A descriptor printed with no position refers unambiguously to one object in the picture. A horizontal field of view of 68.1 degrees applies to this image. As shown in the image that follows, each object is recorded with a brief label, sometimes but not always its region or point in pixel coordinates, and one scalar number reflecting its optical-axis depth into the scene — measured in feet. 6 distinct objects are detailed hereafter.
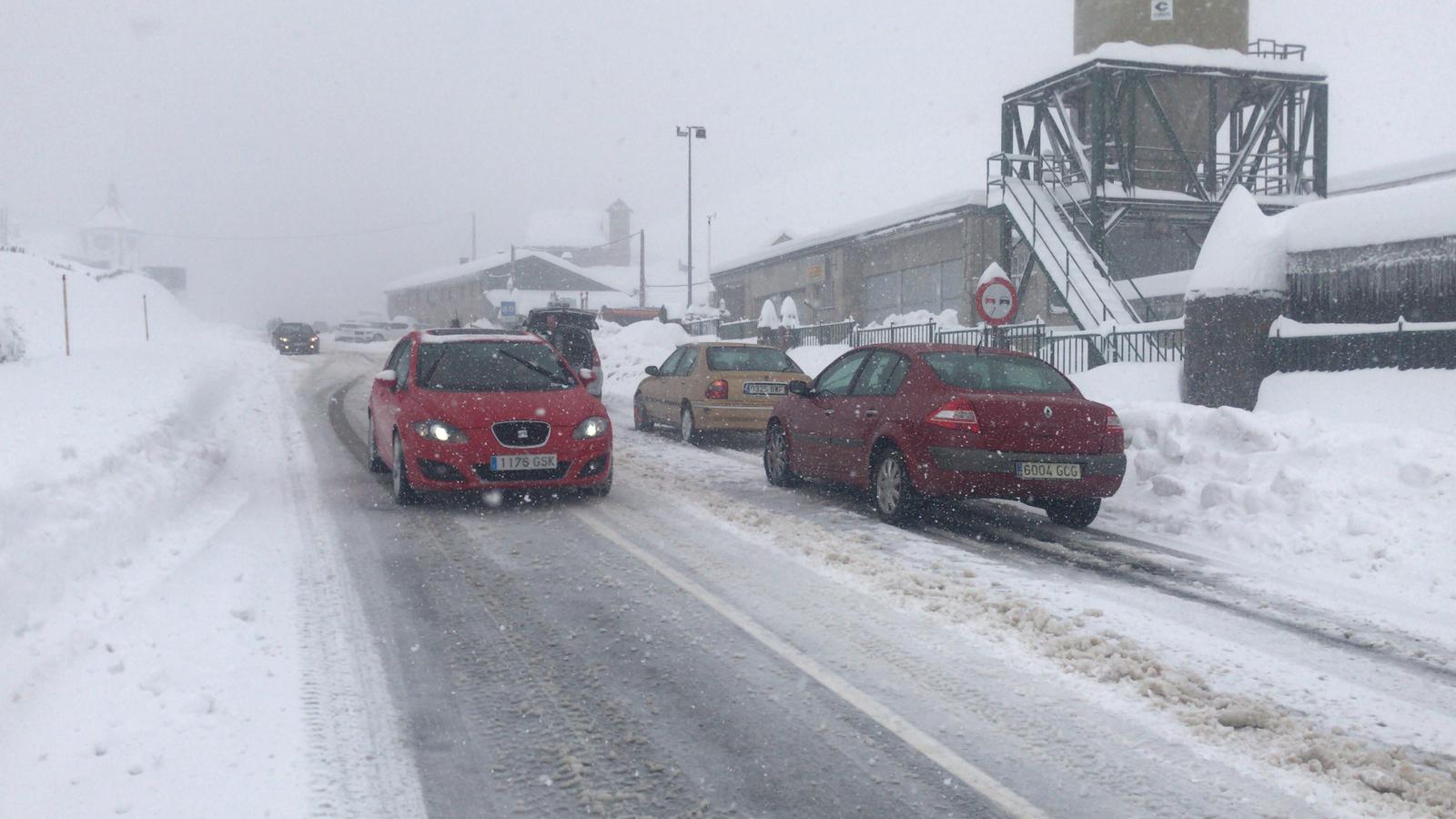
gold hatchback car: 47.96
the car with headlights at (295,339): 144.66
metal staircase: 71.46
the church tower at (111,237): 486.38
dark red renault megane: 26.71
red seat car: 29.43
